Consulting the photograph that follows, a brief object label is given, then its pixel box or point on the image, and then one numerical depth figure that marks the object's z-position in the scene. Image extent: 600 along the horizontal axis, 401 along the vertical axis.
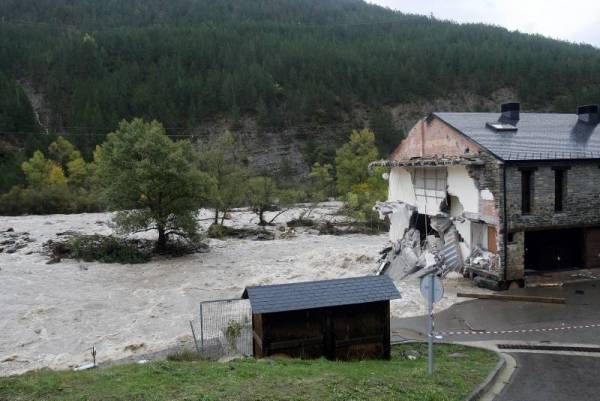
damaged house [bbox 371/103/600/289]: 20.62
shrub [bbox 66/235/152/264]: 33.28
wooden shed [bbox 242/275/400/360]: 11.45
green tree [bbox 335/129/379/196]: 56.62
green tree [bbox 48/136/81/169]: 76.04
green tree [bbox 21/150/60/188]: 65.36
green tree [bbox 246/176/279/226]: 47.72
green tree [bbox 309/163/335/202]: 61.38
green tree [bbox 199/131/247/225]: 44.56
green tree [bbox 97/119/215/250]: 34.25
